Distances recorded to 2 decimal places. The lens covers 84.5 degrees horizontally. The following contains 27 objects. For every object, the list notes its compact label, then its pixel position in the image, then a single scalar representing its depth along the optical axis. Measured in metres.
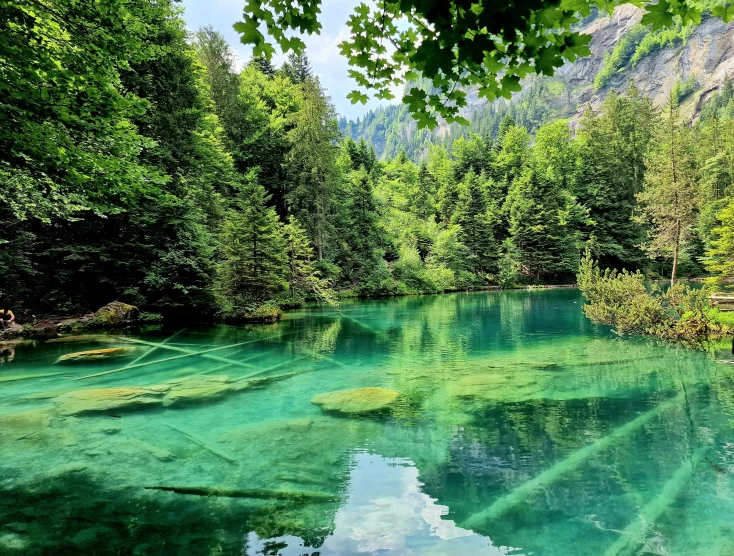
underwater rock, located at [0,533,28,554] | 3.53
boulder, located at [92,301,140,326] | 17.69
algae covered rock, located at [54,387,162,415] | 7.68
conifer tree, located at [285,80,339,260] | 31.11
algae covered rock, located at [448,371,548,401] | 8.17
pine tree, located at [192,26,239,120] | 32.97
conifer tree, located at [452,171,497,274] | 43.38
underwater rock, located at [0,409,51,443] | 6.45
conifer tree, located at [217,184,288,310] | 19.62
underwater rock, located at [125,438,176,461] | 5.64
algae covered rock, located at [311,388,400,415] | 7.53
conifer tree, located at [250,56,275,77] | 40.38
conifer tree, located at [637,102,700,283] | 25.23
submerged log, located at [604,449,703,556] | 3.65
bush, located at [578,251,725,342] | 12.49
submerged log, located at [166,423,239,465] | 5.59
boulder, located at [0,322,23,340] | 14.90
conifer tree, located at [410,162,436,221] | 50.94
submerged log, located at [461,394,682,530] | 4.20
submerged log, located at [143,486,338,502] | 4.52
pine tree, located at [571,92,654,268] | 45.19
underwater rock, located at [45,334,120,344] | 14.80
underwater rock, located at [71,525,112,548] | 3.65
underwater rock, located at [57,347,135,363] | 11.74
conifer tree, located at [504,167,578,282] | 43.03
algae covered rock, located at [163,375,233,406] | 8.39
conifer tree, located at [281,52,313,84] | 41.25
